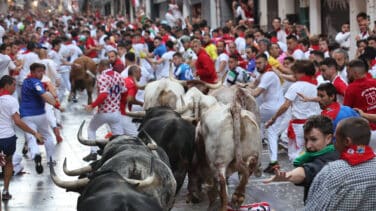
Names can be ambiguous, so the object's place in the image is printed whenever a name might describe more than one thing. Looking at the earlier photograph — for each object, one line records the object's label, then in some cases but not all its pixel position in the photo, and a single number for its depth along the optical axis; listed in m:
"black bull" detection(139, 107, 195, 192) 13.66
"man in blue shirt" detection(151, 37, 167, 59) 28.97
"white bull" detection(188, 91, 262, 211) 13.42
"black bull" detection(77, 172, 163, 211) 7.69
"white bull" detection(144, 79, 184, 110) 17.26
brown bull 30.28
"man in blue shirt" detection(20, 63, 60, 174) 17.41
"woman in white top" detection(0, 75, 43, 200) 15.22
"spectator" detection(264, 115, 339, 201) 7.85
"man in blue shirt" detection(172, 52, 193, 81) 21.45
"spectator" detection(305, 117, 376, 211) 7.18
